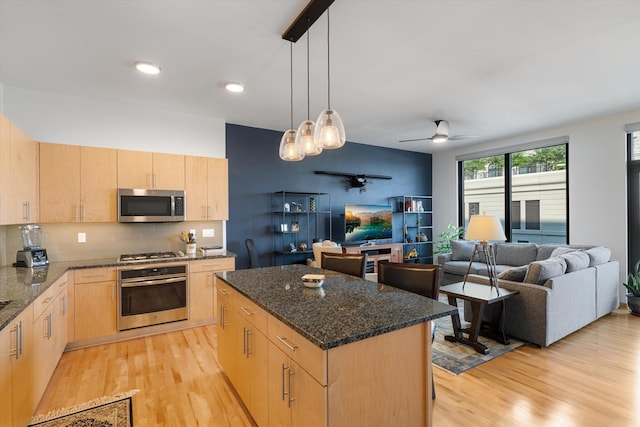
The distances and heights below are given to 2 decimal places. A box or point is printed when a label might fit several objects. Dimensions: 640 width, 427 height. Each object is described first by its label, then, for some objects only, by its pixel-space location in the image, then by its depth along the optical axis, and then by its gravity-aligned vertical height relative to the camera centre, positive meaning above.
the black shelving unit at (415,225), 6.60 -0.27
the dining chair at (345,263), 2.80 -0.46
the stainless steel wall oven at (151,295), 3.41 -0.91
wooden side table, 3.13 -1.04
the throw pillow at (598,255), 3.95 -0.56
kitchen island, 1.31 -0.67
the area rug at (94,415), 2.11 -1.40
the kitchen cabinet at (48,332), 2.20 -0.95
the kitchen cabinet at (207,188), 4.05 +0.34
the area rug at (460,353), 2.88 -1.38
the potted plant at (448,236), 6.57 -0.51
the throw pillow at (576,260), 3.55 -0.56
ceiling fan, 4.59 +1.18
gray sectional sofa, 3.20 -0.91
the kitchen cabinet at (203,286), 3.77 -0.89
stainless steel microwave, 3.64 +0.10
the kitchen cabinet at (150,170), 3.67 +0.52
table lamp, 3.31 -0.19
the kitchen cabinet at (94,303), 3.22 -0.93
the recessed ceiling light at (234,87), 3.32 +1.35
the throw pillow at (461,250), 5.77 -0.69
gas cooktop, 3.58 -0.51
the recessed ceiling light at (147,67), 2.83 +1.34
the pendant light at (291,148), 2.39 +0.50
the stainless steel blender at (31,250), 3.09 -0.36
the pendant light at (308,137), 2.26 +0.55
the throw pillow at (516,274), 3.52 -0.69
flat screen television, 5.65 -0.20
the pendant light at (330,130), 2.05 +0.54
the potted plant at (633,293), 4.13 -1.08
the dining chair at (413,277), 2.18 -0.47
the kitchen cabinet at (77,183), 3.29 +0.33
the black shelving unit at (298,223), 5.09 -0.17
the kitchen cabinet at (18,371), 1.64 -0.90
